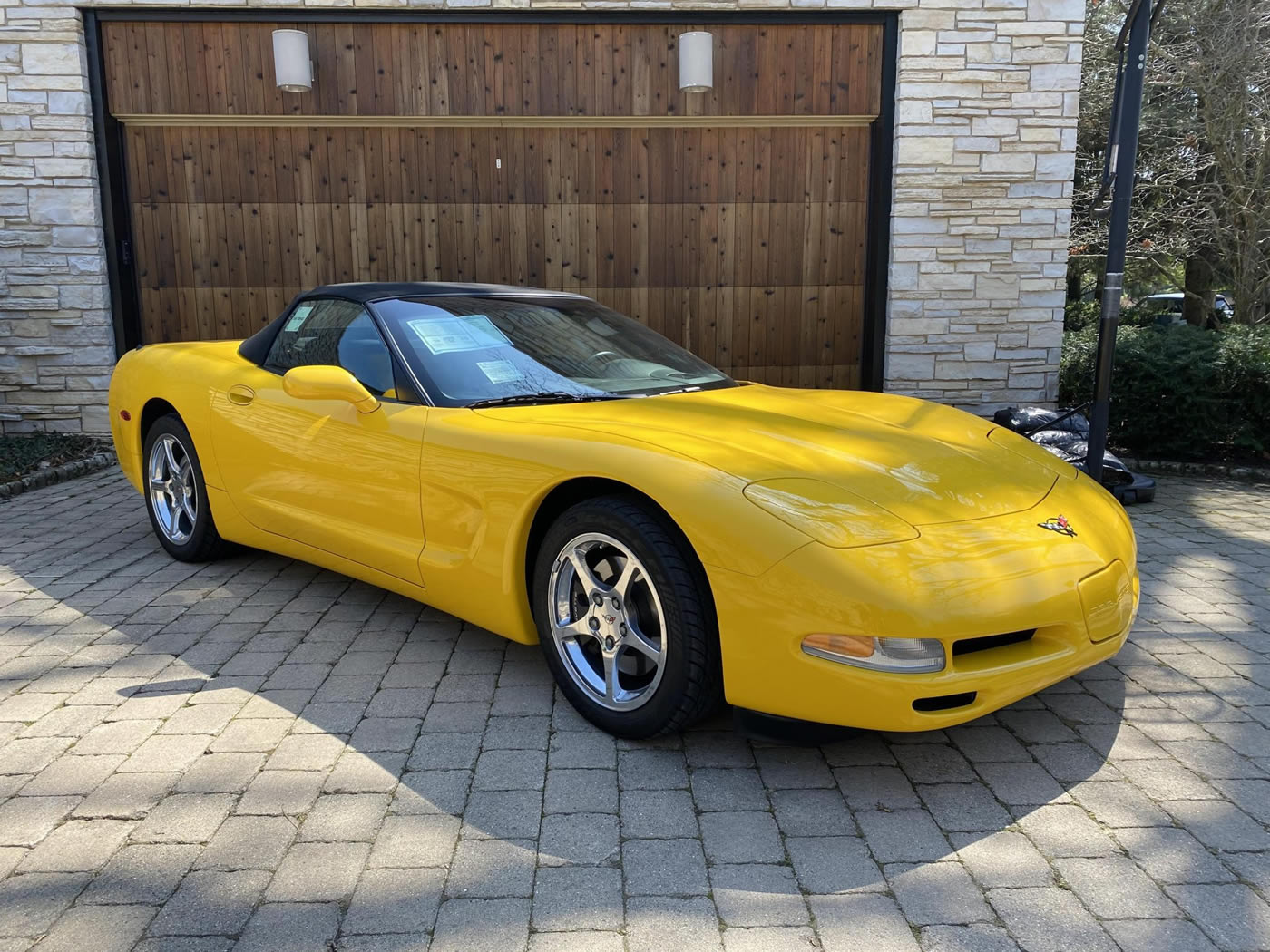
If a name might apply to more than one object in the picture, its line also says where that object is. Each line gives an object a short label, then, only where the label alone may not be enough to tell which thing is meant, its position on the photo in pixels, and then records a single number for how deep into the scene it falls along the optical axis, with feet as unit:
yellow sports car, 7.73
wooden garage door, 24.50
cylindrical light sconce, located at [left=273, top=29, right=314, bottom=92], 23.63
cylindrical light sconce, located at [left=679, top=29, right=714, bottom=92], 23.86
